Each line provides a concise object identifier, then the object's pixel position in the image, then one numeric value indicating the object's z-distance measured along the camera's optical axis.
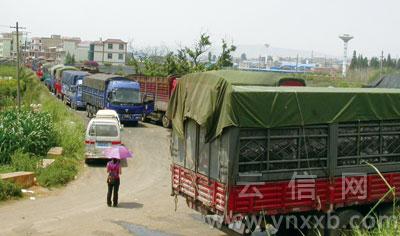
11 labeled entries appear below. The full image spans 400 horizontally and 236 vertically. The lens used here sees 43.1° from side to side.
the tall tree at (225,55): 43.84
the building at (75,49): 165.11
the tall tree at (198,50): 43.91
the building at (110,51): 141.00
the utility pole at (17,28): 29.49
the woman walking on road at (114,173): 13.08
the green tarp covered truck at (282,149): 8.67
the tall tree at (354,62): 127.20
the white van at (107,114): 22.23
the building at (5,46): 184.43
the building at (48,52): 181.88
